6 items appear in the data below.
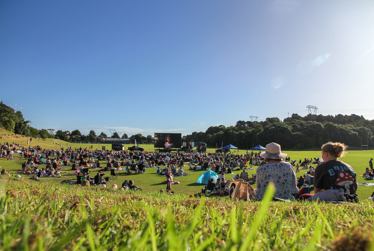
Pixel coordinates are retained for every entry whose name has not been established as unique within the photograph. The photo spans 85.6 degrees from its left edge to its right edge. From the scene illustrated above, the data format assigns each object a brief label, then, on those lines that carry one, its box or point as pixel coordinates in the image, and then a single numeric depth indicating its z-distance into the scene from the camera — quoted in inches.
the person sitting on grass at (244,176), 759.6
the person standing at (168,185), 623.2
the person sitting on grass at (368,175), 772.6
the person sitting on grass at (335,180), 147.6
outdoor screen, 2605.8
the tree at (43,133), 4884.4
